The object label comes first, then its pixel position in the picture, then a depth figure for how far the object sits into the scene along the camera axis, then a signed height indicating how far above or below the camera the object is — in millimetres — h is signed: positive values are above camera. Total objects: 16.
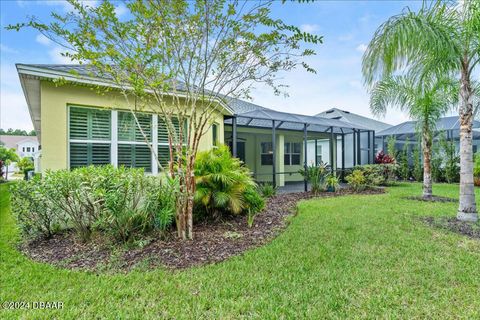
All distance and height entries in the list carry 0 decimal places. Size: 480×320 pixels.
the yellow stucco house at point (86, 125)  6211 +1000
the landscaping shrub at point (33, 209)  4969 -935
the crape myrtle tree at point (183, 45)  4512 +2155
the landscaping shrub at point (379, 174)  12969 -707
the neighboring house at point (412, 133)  16095 +1773
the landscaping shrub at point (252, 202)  6798 -1091
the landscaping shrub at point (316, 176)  11360 -701
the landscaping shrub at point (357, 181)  12203 -974
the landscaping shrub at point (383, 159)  14992 +64
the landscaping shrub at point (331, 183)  11604 -1017
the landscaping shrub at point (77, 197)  4762 -650
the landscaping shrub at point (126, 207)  4570 -825
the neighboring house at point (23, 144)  49688 +3329
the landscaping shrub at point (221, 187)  6234 -646
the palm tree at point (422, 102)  8750 +2087
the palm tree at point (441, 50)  5520 +2413
